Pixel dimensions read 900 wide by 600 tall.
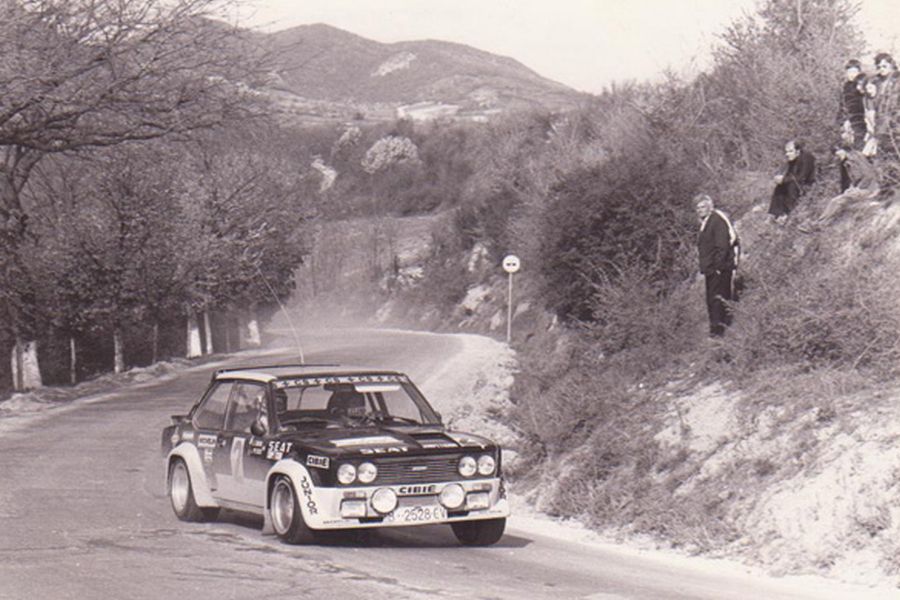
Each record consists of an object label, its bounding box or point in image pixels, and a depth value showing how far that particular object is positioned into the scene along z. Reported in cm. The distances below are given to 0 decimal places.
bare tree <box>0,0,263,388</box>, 2391
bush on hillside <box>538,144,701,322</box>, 2486
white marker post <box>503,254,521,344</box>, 4331
